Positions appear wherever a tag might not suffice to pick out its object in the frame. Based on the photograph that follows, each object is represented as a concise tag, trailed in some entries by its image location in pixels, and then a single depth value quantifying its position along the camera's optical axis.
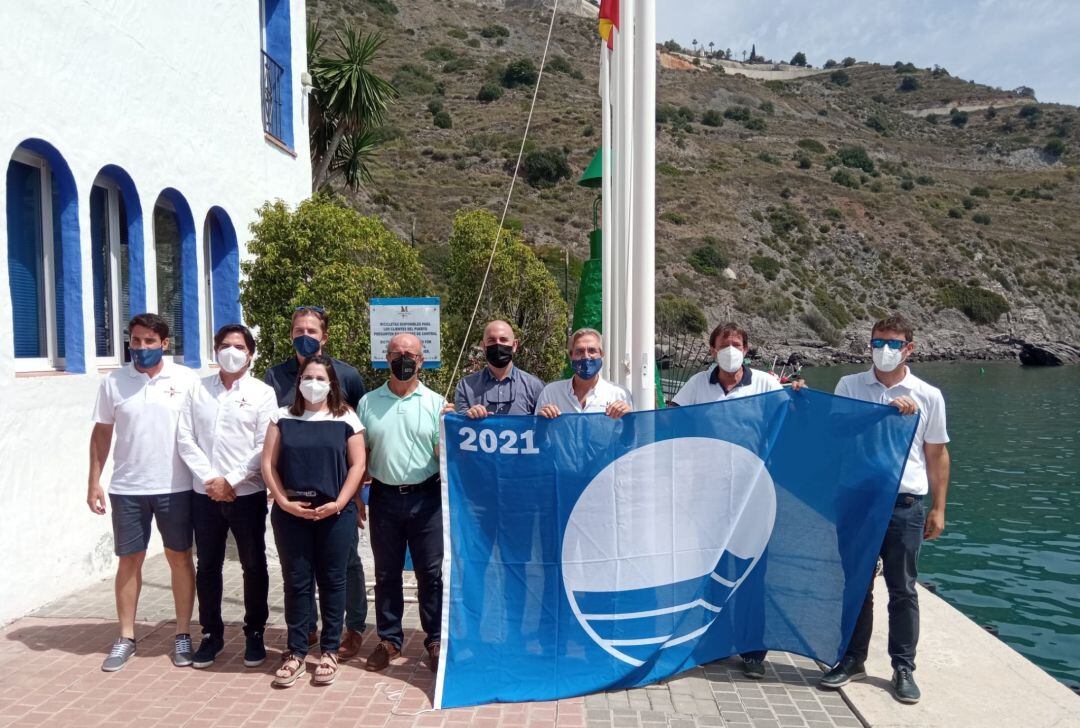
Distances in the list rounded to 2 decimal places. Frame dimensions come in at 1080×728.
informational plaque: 7.78
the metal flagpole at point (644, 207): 5.60
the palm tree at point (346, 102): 17.22
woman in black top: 4.59
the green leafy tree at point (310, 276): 9.00
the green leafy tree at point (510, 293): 14.59
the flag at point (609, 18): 8.59
